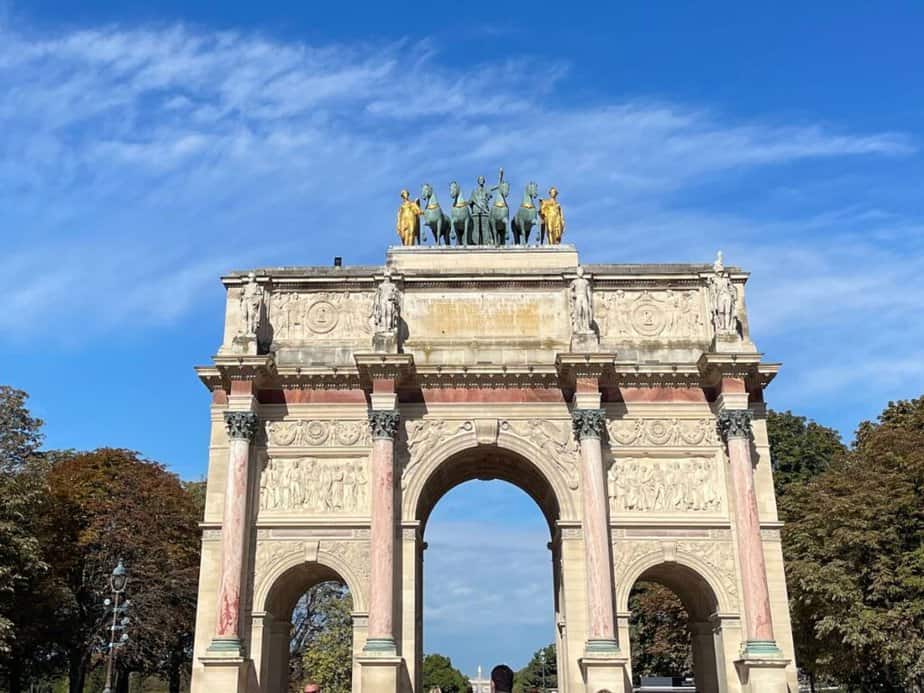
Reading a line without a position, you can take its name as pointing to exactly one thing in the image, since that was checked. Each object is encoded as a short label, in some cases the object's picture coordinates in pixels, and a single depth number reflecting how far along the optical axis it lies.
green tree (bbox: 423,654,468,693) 104.94
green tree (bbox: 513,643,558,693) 100.75
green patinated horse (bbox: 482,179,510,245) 31.73
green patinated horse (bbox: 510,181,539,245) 31.72
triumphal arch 26.45
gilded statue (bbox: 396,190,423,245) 31.80
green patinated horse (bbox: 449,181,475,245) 31.73
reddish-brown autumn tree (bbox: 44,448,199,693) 40.03
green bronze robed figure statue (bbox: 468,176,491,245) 31.91
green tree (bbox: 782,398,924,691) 30.47
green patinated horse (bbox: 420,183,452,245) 31.86
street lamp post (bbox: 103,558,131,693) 23.83
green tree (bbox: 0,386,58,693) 32.75
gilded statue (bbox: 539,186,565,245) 31.59
